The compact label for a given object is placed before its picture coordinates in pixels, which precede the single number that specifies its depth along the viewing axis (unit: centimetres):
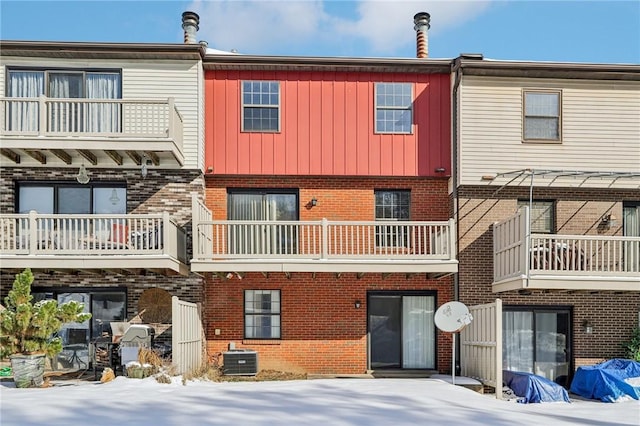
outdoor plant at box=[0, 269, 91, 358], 1213
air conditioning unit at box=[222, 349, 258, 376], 1483
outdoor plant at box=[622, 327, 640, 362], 1529
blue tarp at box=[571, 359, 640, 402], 1361
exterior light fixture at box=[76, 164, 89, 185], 1506
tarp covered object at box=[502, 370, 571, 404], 1312
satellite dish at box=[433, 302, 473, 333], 1354
